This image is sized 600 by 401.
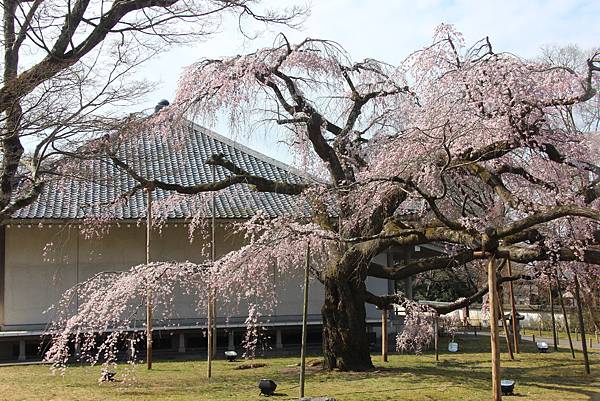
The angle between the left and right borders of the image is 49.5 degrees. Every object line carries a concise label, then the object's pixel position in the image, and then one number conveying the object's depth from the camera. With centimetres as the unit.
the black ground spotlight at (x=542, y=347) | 1814
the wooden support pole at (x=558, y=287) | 1188
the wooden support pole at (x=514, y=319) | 1670
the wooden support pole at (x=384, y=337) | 1577
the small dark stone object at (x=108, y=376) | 1111
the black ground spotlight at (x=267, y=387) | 1059
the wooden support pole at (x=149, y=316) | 1280
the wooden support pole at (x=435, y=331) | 1484
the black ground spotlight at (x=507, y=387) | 1084
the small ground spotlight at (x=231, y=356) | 1584
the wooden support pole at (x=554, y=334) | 1823
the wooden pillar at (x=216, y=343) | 1409
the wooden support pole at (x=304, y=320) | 938
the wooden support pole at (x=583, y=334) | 1328
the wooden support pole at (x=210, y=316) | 1192
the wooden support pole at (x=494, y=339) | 845
